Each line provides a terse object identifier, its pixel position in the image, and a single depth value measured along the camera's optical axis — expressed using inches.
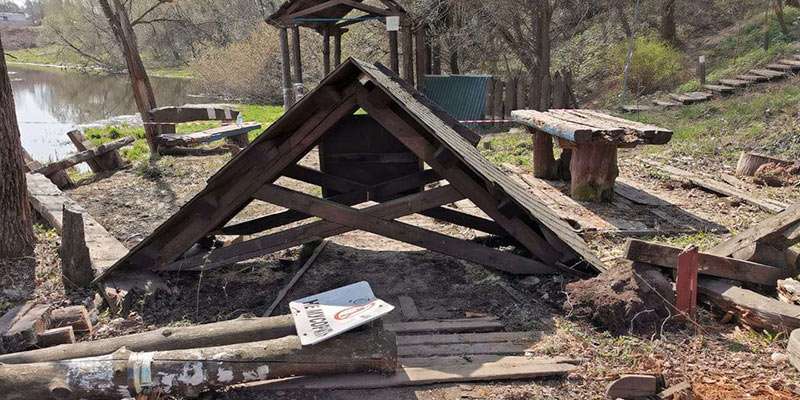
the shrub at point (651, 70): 722.2
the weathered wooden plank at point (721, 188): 287.6
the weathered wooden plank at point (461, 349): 154.7
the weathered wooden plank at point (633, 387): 132.4
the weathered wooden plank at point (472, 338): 161.6
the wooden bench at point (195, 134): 487.2
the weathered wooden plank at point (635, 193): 314.2
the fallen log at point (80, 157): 393.4
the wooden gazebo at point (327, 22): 519.8
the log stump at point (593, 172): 310.0
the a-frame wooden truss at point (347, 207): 185.3
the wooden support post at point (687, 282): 161.9
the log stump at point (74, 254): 195.5
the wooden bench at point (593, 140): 289.7
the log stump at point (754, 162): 353.1
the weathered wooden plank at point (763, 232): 174.4
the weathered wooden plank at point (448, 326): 169.8
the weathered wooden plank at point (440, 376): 137.7
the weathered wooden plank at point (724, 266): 171.6
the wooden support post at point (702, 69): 635.5
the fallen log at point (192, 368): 124.5
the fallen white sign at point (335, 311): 134.9
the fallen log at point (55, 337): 156.3
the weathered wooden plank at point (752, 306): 156.9
